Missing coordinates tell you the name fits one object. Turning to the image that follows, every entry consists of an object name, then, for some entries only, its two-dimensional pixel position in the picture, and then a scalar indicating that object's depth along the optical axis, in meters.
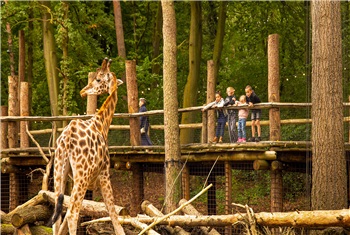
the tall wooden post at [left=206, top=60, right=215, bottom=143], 17.53
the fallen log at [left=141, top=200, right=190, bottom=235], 14.15
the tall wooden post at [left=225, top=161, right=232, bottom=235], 17.61
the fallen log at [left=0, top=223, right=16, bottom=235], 15.96
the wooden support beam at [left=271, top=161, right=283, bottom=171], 16.61
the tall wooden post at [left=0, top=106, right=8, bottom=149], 20.30
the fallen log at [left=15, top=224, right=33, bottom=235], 15.19
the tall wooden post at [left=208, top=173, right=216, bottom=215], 19.35
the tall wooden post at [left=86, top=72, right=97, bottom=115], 18.80
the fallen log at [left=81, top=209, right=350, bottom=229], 12.56
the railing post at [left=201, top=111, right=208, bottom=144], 17.66
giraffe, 12.66
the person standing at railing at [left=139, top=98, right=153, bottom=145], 18.42
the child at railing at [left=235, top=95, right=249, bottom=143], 16.62
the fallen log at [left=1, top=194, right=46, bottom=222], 15.77
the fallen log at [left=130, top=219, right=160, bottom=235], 13.35
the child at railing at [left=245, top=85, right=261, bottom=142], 16.69
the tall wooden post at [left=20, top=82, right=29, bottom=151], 20.23
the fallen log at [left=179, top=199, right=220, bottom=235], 14.55
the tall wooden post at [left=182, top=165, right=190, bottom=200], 18.28
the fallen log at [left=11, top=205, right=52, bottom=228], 15.15
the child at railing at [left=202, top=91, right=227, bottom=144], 17.12
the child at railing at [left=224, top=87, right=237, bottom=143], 16.88
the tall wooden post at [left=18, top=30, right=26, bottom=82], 27.44
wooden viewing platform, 16.31
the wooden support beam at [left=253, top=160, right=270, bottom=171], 16.66
